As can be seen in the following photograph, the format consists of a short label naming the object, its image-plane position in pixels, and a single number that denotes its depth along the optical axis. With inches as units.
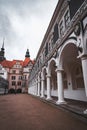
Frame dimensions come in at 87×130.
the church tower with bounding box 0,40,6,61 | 2337.8
